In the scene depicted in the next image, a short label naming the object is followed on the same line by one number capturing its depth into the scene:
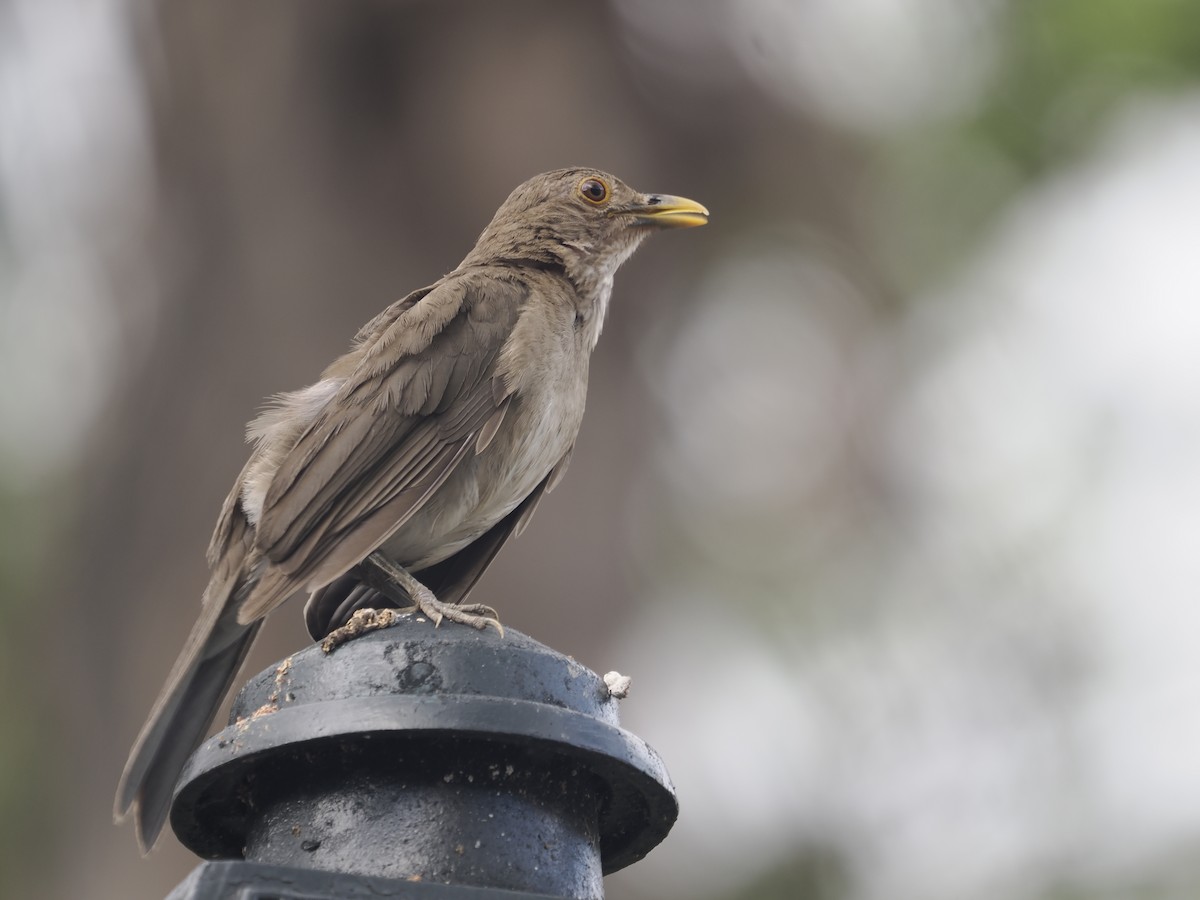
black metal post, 4.09
